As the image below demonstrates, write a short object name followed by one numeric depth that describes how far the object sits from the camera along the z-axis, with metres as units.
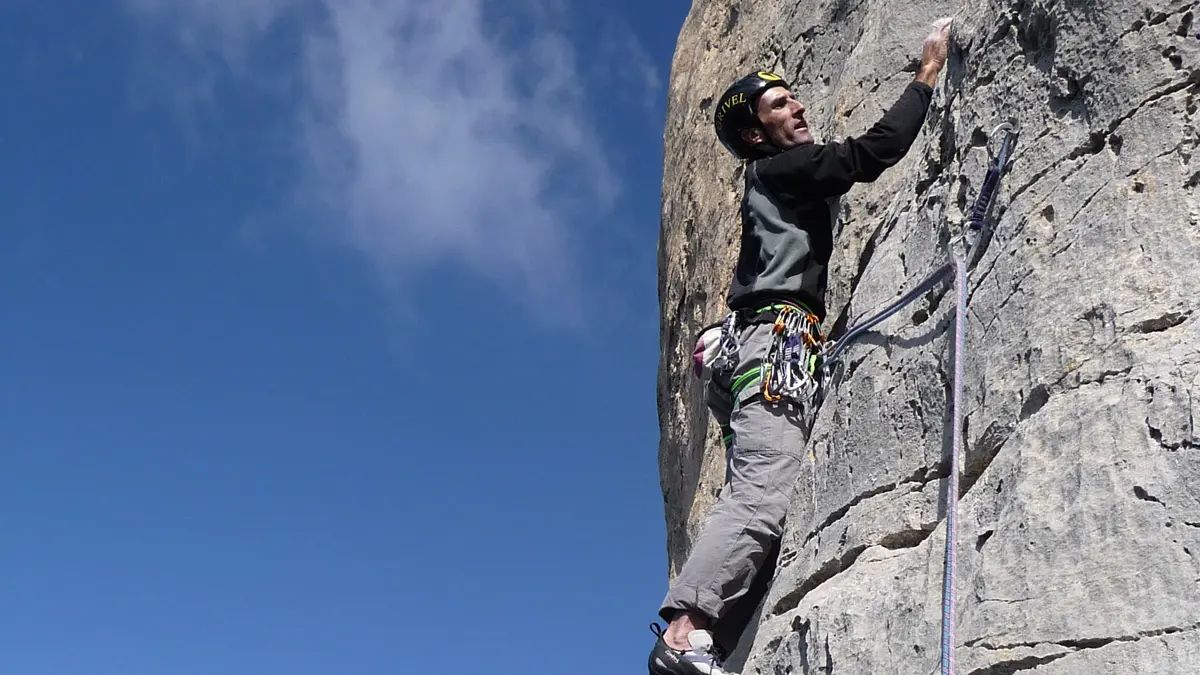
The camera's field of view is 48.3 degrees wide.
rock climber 4.61
